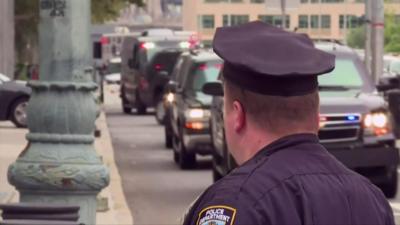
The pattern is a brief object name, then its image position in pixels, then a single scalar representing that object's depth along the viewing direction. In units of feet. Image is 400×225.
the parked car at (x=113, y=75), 267.18
